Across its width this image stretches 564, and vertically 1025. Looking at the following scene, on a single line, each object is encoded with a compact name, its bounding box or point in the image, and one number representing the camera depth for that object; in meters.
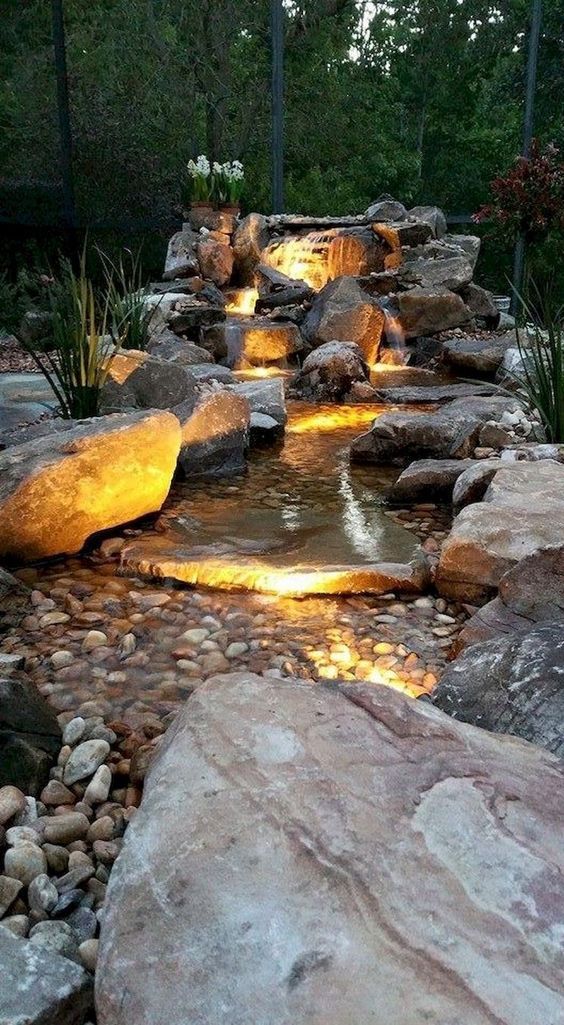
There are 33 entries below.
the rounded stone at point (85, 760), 1.66
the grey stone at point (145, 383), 4.11
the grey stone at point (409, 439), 4.12
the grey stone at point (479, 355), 6.59
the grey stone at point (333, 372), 5.78
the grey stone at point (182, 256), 8.62
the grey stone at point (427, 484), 3.49
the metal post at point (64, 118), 9.69
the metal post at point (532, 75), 10.83
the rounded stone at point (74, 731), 1.78
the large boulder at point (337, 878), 0.84
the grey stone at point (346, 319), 6.86
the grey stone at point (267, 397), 4.67
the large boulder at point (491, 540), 2.47
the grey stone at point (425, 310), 7.72
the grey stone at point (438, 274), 8.15
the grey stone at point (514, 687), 1.49
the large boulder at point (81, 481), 2.74
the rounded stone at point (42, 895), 1.28
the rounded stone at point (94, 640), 2.27
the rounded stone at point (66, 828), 1.46
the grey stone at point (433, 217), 9.87
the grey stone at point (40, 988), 0.95
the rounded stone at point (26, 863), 1.34
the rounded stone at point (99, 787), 1.59
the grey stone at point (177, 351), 5.82
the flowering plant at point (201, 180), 9.50
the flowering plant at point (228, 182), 9.73
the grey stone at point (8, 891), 1.27
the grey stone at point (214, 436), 3.90
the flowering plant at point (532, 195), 8.84
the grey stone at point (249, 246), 8.91
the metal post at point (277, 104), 9.86
